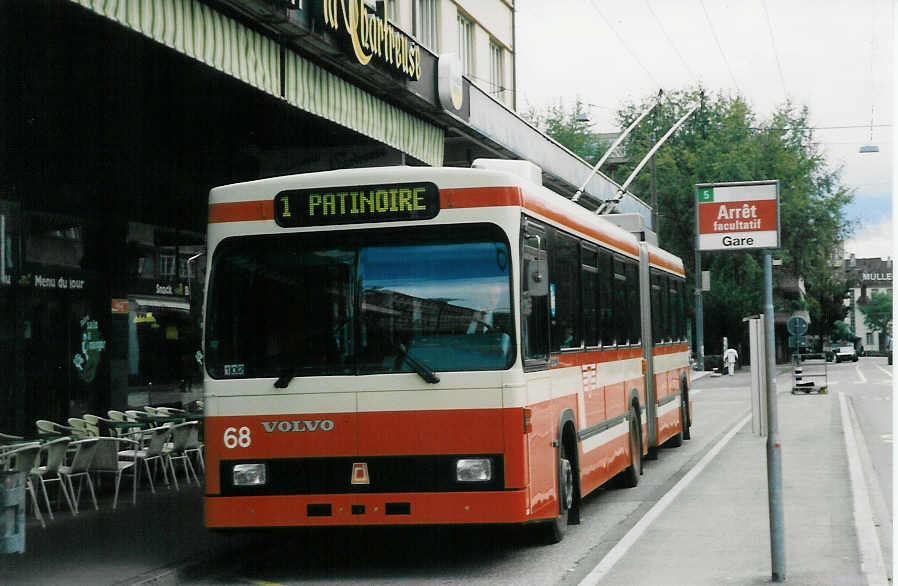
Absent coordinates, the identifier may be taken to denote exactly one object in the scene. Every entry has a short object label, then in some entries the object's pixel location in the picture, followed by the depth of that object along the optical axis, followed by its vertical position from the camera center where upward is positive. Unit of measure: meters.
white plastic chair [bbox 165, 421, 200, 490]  14.47 -1.03
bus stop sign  8.82 +0.87
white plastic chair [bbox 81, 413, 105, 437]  14.05 -0.78
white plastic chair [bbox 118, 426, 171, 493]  13.65 -1.05
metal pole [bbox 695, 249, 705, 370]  56.66 +0.99
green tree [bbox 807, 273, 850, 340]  98.12 +2.38
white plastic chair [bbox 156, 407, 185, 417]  16.09 -0.75
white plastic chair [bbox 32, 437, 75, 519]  12.16 -1.01
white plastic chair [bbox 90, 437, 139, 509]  12.65 -1.05
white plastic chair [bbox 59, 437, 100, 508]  12.41 -1.06
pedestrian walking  58.34 -0.87
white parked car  96.88 -1.26
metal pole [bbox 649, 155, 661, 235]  49.53 +5.37
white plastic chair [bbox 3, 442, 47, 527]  11.34 -0.95
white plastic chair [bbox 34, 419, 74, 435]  13.45 -0.76
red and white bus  8.71 -0.02
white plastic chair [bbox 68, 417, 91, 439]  13.96 -0.81
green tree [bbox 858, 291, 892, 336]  169.25 +3.43
